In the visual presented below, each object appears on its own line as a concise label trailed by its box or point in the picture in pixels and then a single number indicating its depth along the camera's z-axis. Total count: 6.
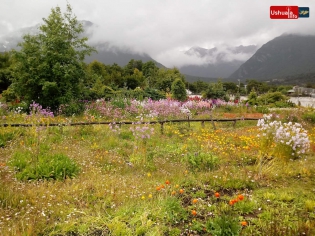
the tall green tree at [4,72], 29.89
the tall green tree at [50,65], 13.32
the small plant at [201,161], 6.26
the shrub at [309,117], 14.72
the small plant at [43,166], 5.00
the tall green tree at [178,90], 23.02
